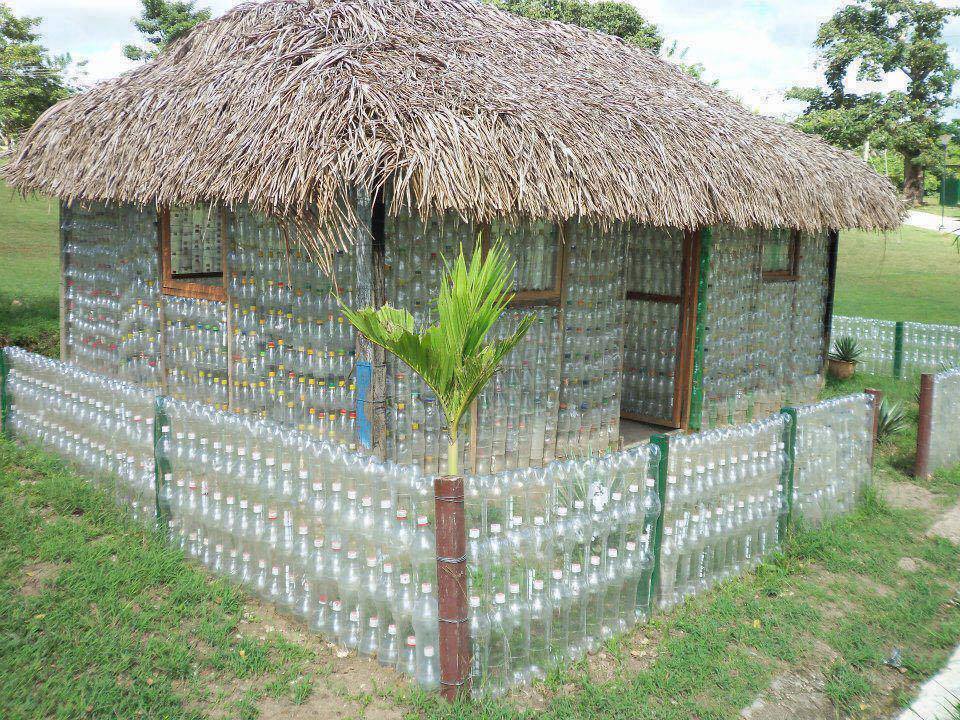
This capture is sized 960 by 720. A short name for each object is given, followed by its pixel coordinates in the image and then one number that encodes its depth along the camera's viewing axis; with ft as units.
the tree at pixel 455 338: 12.30
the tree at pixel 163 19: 83.46
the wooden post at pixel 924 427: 21.36
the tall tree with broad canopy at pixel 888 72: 86.17
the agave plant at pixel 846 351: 35.60
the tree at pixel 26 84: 39.22
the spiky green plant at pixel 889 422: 25.67
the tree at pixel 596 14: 82.79
